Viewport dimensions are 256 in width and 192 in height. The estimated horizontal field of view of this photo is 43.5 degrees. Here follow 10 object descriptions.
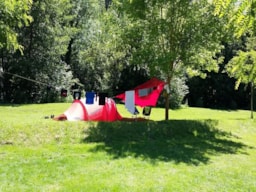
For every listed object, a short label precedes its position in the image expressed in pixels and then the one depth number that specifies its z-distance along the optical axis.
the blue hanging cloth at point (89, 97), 9.85
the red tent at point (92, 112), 10.41
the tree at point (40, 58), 19.47
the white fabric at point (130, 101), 10.05
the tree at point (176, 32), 10.32
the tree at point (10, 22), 5.89
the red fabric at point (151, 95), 10.64
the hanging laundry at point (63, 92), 10.00
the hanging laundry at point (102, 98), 9.69
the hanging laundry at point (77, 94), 10.30
